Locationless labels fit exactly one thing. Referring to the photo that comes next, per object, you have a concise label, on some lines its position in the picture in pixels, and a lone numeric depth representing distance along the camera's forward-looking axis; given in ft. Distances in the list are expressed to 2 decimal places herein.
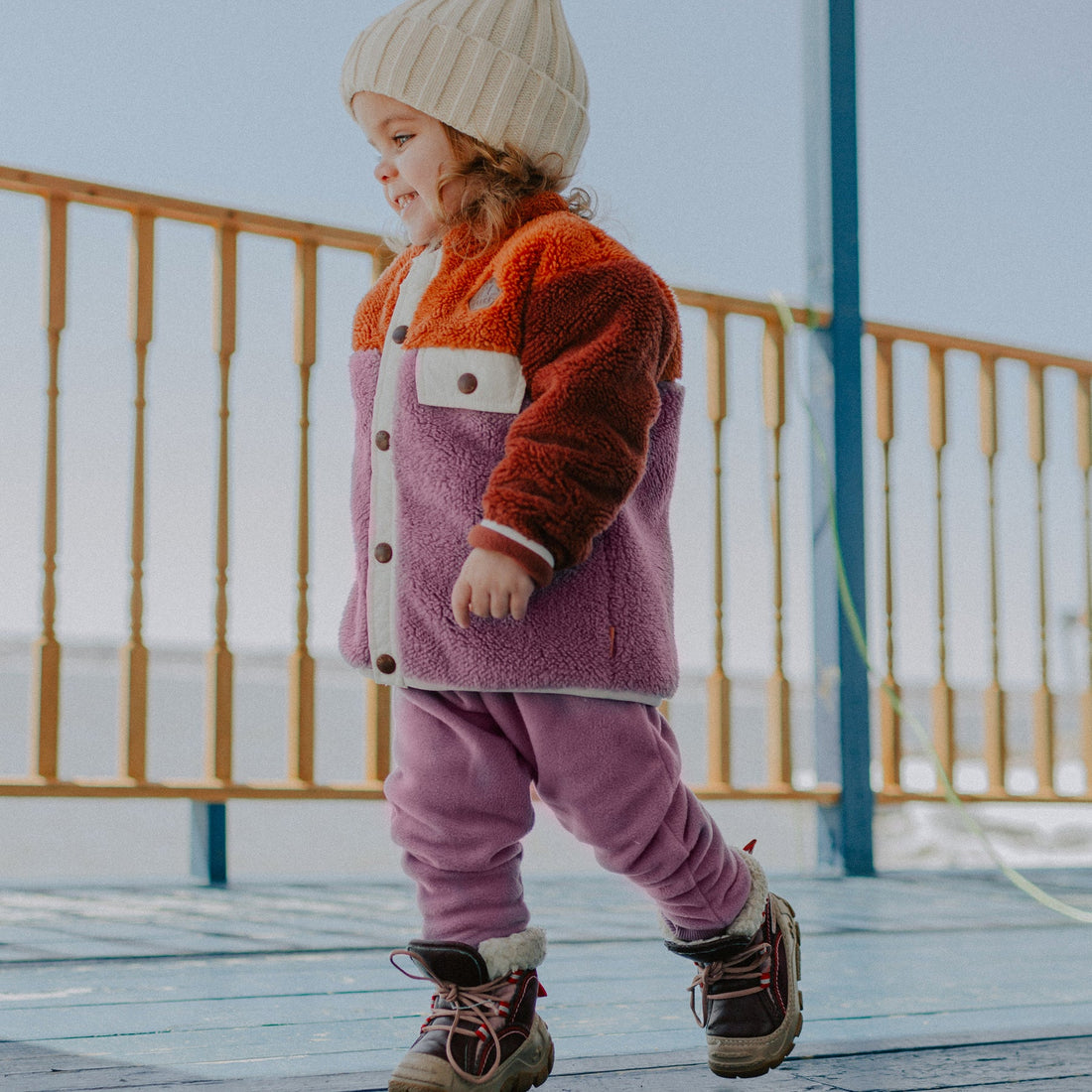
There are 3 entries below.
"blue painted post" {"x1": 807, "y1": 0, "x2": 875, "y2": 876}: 11.62
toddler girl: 6.16
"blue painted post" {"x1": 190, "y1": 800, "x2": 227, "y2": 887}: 9.63
